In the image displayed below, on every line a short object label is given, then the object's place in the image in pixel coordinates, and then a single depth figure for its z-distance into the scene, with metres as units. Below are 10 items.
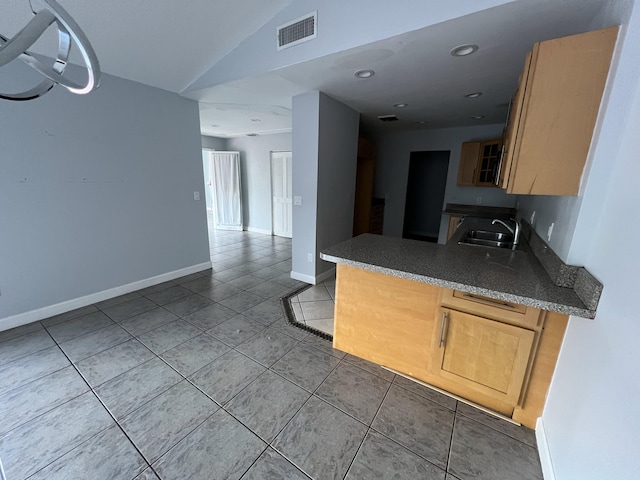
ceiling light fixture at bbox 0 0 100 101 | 0.69
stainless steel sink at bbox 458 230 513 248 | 2.39
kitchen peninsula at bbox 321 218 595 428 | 1.37
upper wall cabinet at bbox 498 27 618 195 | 1.19
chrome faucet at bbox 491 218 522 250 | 2.19
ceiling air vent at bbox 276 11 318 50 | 2.00
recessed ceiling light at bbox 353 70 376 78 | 2.32
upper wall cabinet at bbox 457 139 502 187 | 4.16
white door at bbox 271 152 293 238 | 5.84
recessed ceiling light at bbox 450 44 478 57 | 1.83
